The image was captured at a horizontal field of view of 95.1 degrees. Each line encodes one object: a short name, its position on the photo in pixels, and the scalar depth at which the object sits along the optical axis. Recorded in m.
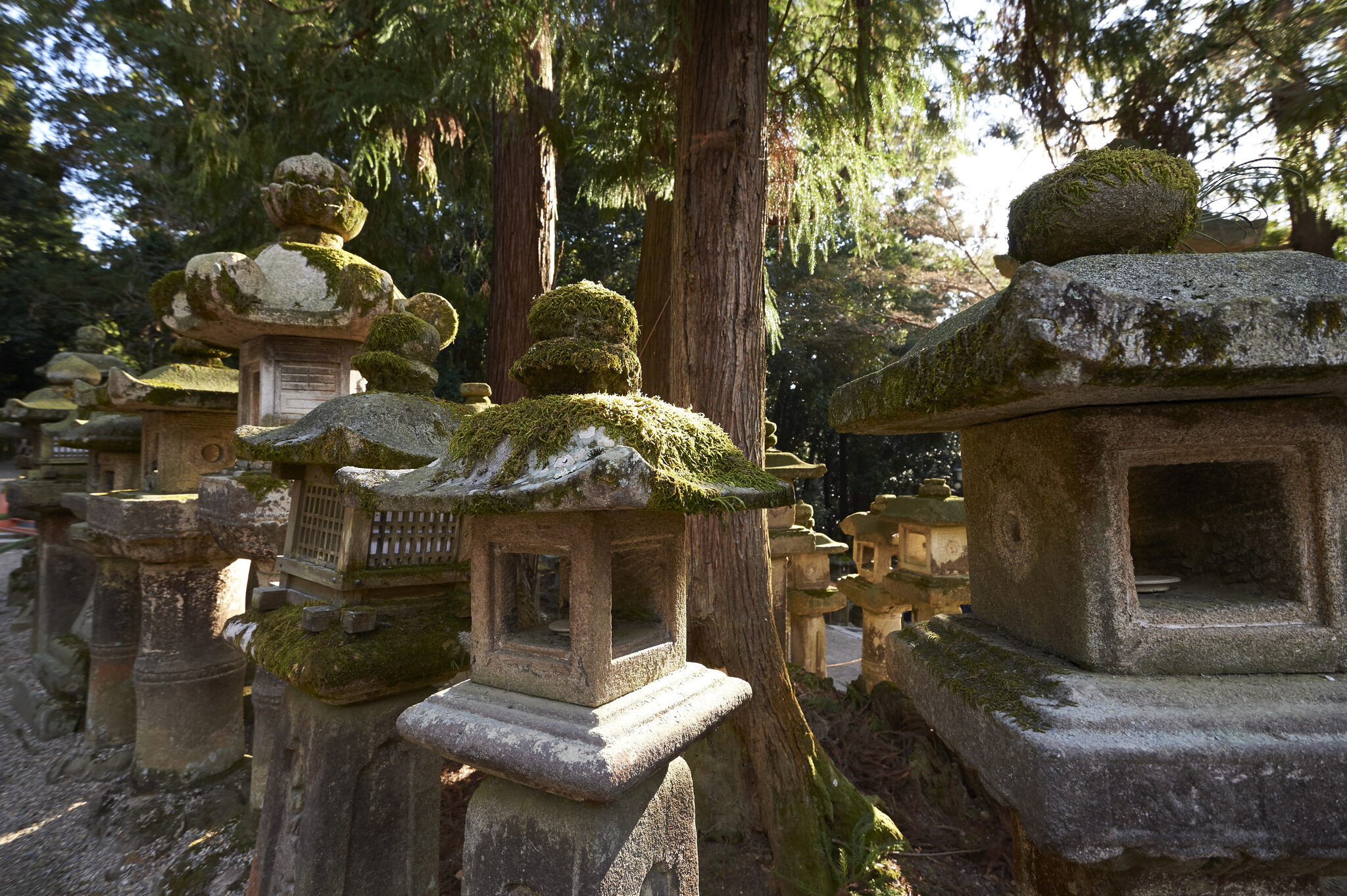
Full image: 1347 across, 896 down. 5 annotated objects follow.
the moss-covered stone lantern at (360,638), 2.60
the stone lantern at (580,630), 1.54
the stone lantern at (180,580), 4.91
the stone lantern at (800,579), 6.88
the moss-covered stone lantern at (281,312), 3.62
